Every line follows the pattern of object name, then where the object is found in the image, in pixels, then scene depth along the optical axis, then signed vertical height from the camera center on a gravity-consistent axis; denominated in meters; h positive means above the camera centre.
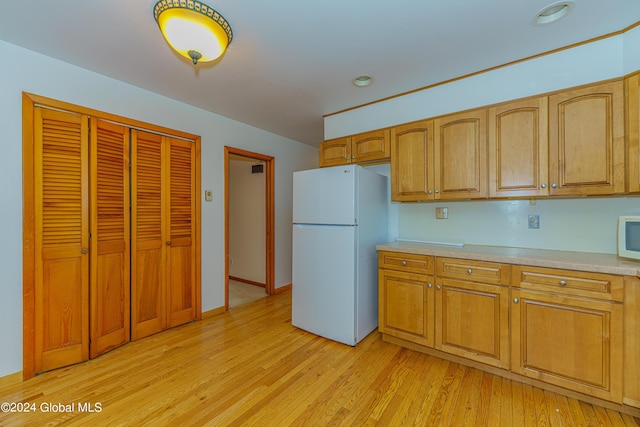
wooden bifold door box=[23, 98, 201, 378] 1.99 -0.17
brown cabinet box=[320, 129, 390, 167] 2.73 +0.70
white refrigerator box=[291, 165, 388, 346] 2.48 -0.33
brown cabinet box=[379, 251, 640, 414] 1.60 -0.74
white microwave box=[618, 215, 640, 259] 1.71 -0.15
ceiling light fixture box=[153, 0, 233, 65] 1.43 +1.03
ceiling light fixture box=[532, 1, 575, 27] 1.52 +1.16
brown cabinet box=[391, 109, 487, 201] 2.21 +0.49
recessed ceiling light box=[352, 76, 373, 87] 2.35 +1.17
